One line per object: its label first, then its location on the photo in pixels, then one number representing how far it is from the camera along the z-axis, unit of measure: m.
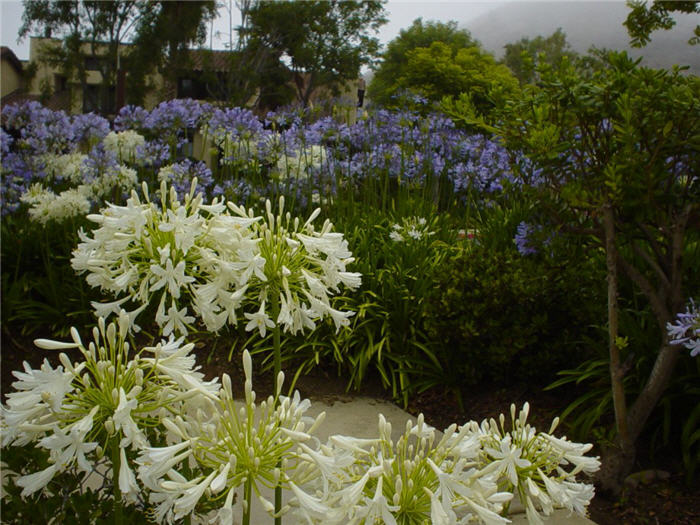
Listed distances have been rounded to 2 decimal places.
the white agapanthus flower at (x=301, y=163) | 6.21
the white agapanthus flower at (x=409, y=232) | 5.05
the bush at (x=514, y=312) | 3.97
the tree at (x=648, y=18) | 3.59
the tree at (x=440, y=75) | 18.64
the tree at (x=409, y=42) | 41.06
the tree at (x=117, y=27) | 32.56
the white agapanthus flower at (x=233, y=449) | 1.14
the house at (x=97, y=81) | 33.66
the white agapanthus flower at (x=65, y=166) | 6.21
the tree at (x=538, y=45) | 63.62
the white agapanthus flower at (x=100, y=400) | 1.21
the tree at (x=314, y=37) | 32.88
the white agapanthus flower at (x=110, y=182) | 5.77
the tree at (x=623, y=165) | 2.82
